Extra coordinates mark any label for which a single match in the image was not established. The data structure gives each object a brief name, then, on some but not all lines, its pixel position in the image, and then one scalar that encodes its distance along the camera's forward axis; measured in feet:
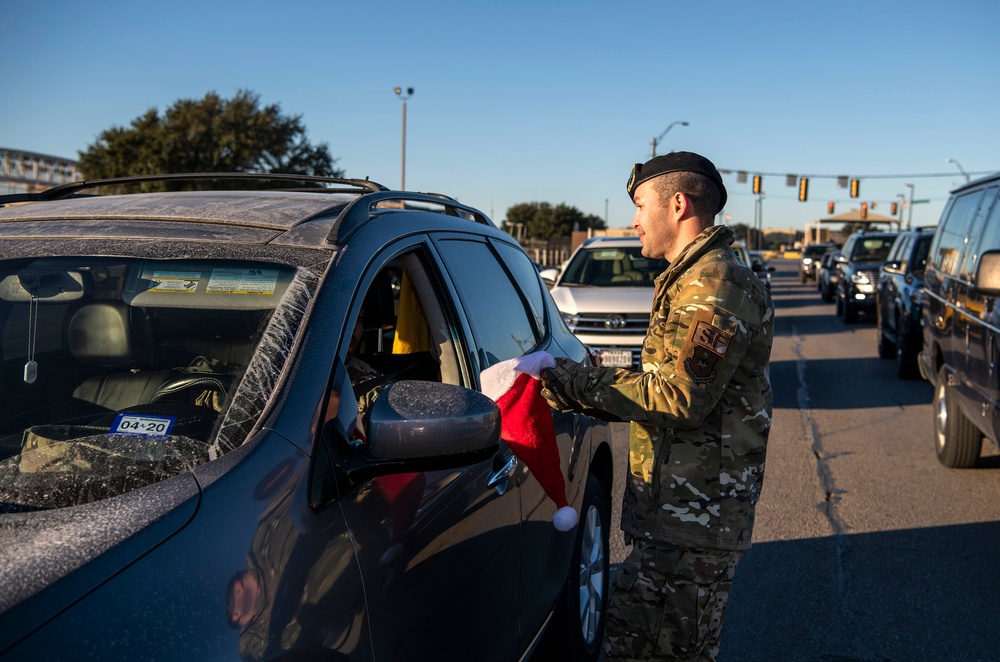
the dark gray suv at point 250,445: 4.83
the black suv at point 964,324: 18.88
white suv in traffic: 33.09
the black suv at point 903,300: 38.73
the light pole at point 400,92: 101.02
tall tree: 108.68
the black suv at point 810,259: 136.46
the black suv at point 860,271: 66.28
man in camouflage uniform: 8.09
